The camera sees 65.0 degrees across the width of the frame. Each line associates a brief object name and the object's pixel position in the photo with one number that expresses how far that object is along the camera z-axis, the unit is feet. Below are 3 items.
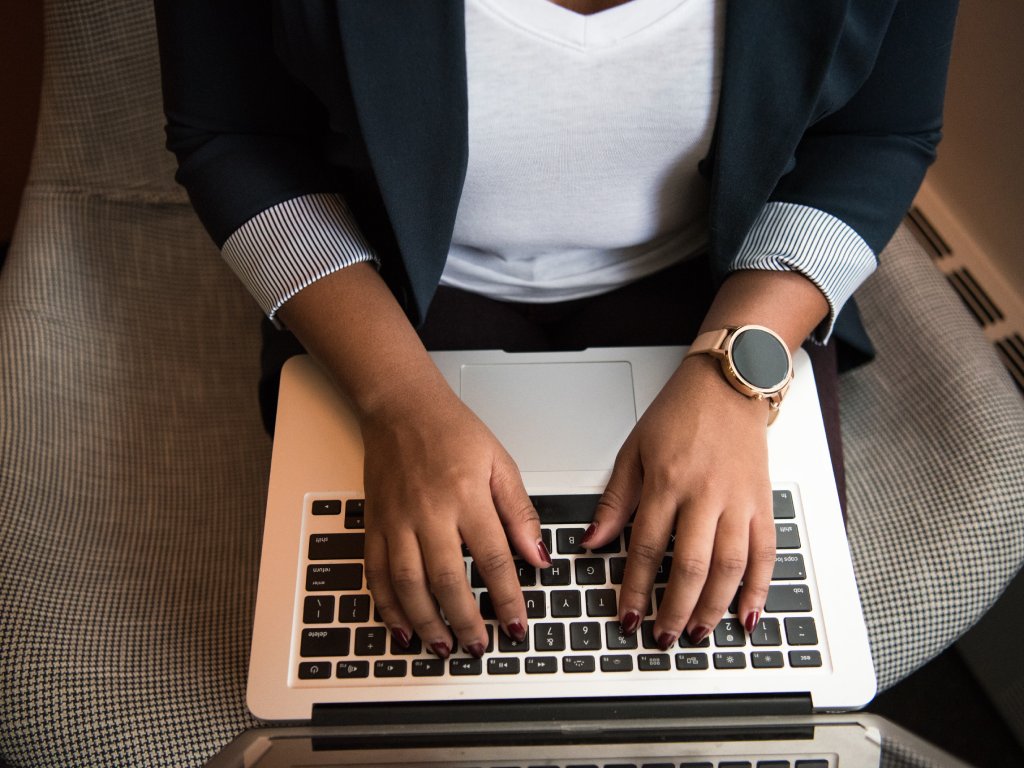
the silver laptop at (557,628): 1.87
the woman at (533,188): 1.86
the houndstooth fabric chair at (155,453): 2.22
